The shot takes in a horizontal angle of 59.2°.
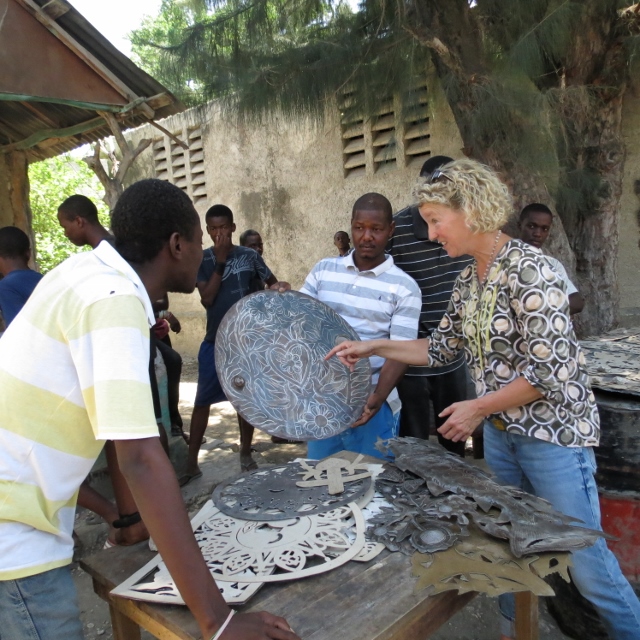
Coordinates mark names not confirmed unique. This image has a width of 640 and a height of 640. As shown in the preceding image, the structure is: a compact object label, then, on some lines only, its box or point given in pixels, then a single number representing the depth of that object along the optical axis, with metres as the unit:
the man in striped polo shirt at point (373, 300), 2.47
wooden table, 1.14
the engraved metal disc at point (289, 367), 2.06
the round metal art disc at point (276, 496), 1.56
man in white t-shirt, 3.37
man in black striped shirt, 2.83
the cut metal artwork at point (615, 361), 2.12
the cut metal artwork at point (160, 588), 1.20
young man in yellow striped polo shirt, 1.00
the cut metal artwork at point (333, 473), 1.71
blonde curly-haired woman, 1.61
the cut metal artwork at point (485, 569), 1.20
